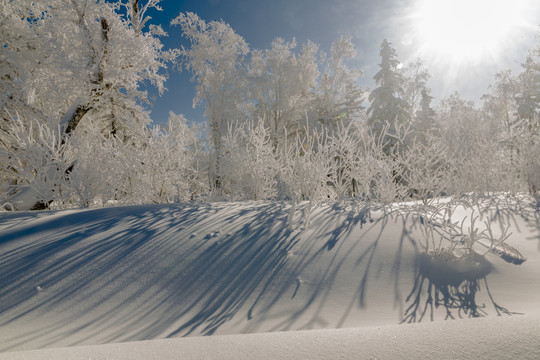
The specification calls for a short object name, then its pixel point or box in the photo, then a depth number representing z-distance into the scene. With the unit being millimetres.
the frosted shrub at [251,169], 6273
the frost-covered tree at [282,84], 20562
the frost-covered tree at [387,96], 19688
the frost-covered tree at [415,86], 25031
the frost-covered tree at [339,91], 21719
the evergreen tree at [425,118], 22550
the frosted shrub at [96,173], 5348
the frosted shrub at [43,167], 5258
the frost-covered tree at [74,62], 8469
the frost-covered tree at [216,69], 17250
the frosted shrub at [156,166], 5871
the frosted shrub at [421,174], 4731
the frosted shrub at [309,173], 4598
